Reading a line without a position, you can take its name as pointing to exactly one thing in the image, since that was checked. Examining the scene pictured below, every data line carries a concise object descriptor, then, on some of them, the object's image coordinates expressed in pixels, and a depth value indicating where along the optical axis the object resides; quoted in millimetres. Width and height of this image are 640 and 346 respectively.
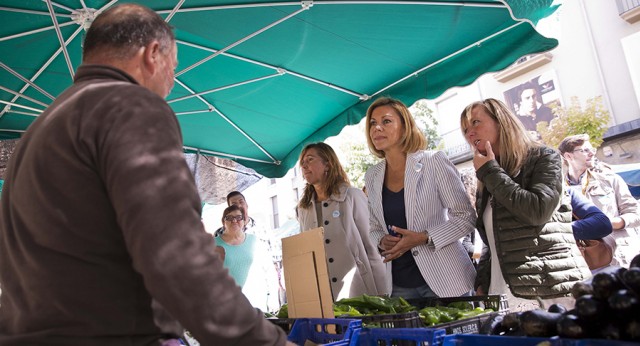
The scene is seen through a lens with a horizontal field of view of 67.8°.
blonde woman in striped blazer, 2873
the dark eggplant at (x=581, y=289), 1315
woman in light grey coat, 3654
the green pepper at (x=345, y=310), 2189
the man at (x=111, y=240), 986
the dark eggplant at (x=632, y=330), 1074
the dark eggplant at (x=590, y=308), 1202
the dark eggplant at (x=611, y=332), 1124
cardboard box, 1976
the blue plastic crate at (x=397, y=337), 1496
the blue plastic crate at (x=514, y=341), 1106
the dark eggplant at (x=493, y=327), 1540
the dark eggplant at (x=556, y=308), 1447
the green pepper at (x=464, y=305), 2082
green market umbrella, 3455
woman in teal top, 5859
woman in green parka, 2412
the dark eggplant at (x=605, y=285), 1228
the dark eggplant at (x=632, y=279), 1158
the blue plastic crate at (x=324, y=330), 1746
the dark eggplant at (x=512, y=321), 1443
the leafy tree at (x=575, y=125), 15023
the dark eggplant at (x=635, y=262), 1276
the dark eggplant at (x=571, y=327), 1200
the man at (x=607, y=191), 3984
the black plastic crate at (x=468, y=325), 1697
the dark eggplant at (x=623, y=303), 1132
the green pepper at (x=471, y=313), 1847
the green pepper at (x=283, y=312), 2514
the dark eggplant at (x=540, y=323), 1268
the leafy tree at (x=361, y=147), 25391
